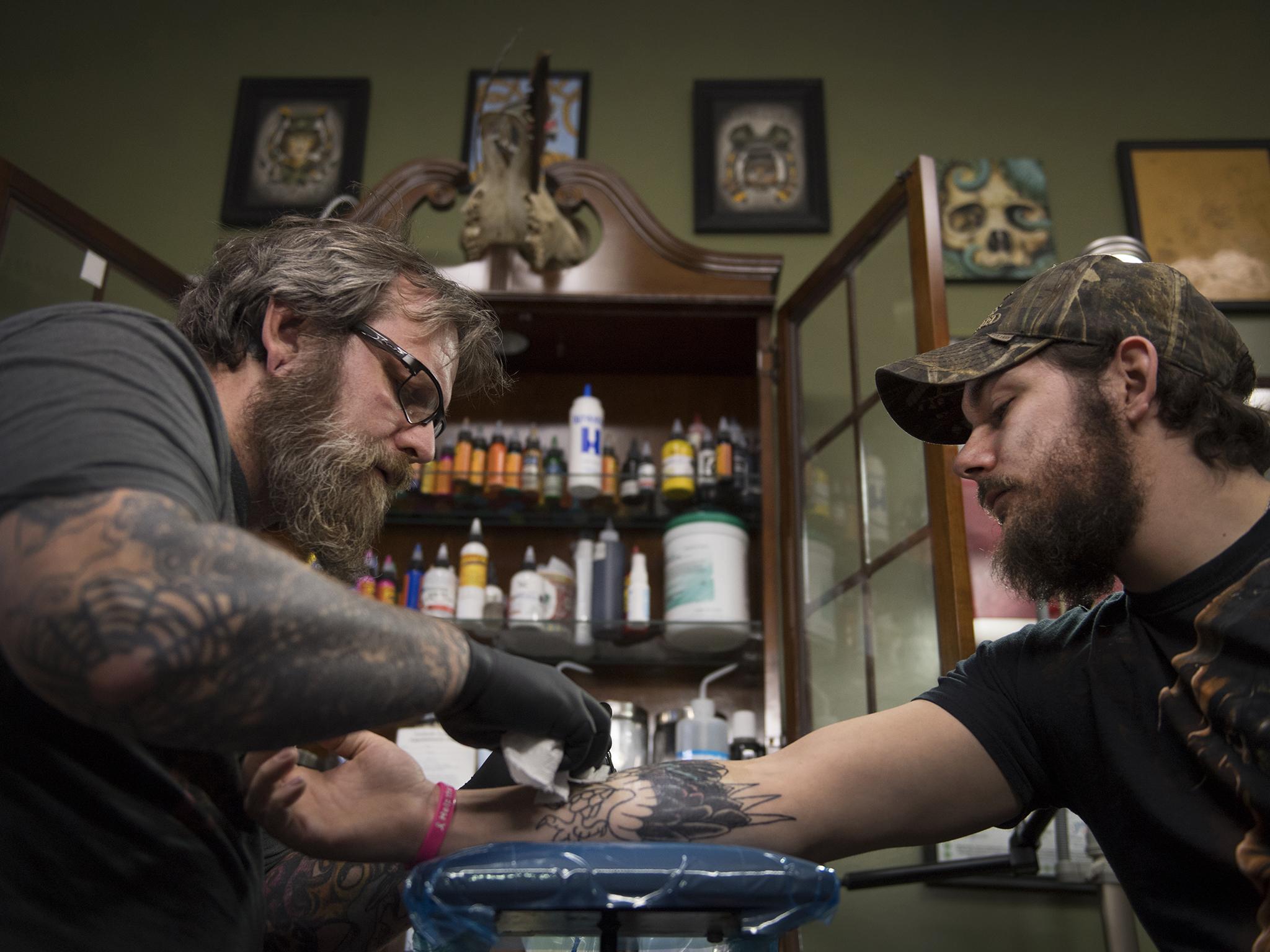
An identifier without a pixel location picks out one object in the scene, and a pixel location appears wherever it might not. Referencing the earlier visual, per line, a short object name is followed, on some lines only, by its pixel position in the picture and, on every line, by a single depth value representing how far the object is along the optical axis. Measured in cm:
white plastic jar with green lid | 240
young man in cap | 107
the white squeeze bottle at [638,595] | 244
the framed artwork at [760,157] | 314
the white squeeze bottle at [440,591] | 246
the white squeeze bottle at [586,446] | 258
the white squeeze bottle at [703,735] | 228
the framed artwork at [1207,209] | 307
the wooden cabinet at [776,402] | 205
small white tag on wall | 238
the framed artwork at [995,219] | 306
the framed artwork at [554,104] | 319
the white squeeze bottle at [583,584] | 245
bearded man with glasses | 73
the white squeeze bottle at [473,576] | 246
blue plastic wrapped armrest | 74
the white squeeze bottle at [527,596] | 244
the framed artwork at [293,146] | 321
